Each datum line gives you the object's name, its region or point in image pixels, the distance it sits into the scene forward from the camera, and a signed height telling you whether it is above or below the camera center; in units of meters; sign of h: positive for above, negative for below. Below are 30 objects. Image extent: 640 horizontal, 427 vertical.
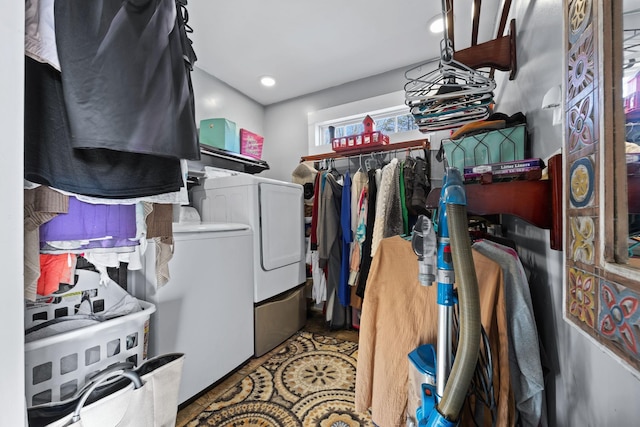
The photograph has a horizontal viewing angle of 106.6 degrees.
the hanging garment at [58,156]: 0.62 +0.17
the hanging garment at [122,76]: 0.61 +0.39
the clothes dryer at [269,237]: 1.84 -0.21
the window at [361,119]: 2.39 +1.01
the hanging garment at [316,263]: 2.22 -0.49
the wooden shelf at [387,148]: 2.17 +0.59
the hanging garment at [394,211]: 1.81 +0.00
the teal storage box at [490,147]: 0.94 +0.27
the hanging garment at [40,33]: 0.56 +0.44
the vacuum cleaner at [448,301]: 0.46 -0.20
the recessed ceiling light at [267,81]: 2.49 +1.40
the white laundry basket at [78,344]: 0.80 -0.49
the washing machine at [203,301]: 1.26 -0.52
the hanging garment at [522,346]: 0.62 -0.36
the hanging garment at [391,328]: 0.83 -0.43
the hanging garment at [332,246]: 2.10 -0.31
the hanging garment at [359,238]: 1.93 -0.22
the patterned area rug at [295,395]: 1.23 -1.08
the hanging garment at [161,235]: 0.99 -0.09
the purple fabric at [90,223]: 0.73 -0.03
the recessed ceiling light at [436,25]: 1.77 +1.42
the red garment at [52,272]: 0.82 -0.19
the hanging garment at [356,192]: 2.05 +0.17
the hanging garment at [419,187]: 1.79 +0.18
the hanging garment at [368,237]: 1.85 -0.21
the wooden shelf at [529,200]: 0.51 +0.02
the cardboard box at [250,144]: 2.53 +0.75
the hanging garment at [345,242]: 2.08 -0.27
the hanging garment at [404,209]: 1.83 +0.01
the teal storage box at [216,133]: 2.23 +0.76
